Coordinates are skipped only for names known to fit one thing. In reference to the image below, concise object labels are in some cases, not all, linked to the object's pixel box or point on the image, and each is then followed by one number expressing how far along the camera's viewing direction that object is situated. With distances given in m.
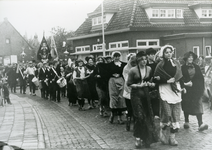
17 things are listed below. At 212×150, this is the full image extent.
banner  14.11
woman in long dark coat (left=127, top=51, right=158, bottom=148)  6.23
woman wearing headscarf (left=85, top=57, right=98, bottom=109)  12.22
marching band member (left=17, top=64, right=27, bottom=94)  19.13
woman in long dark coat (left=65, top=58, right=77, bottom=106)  13.44
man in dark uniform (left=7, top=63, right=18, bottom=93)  19.16
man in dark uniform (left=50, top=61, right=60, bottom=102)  15.23
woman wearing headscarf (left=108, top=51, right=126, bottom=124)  8.77
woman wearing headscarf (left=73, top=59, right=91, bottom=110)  12.02
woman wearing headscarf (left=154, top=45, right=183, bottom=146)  6.52
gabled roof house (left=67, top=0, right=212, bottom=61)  22.86
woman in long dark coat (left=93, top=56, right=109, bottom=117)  10.14
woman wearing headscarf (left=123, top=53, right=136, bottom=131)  7.75
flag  17.65
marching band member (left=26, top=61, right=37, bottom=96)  18.56
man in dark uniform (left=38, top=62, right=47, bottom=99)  16.53
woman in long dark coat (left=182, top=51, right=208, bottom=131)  7.66
